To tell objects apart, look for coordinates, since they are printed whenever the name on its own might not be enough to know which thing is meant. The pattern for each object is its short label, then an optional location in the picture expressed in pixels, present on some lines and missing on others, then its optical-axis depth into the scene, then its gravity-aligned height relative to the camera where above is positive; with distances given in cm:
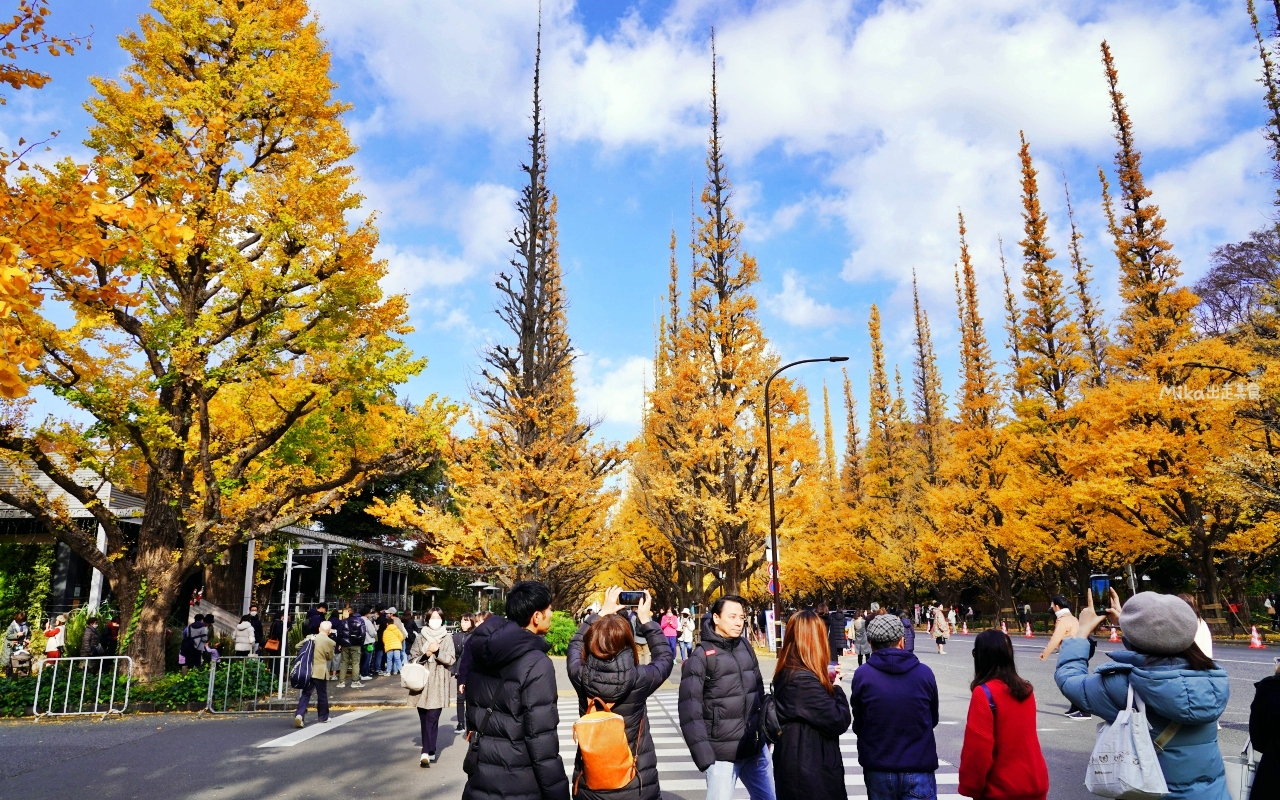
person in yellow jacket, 1641 -129
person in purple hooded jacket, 378 -75
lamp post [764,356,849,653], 1897 +132
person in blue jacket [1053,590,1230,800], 286 -47
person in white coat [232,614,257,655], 1470 -103
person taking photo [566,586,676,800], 402 -55
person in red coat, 360 -83
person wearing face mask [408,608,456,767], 816 -115
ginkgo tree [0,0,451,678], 1230 +473
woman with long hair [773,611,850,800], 383 -77
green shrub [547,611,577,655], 2114 -156
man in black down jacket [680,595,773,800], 452 -80
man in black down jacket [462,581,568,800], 372 -70
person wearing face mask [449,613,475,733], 996 -92
